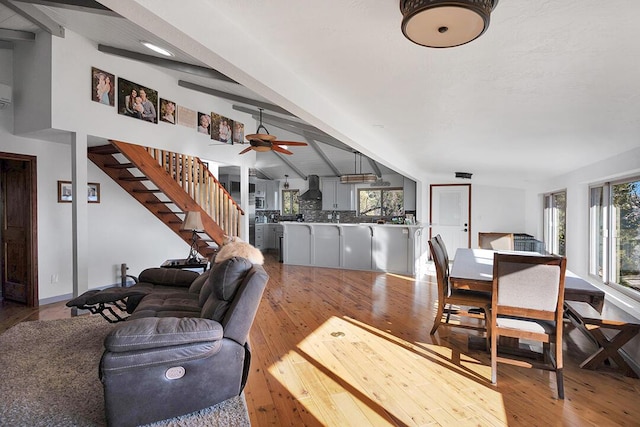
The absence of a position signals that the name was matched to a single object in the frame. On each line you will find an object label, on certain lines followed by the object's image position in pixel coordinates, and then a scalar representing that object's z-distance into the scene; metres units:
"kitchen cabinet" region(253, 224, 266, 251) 9.96
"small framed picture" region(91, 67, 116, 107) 4.40
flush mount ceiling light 1.11
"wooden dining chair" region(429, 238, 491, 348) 3.17
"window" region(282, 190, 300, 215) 10.99
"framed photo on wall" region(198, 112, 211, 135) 6.24
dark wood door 4.56
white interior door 8.26
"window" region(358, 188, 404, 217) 9.46
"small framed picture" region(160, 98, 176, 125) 5.49
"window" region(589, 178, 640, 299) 3.24
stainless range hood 10.16
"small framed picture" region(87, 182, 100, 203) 5.10
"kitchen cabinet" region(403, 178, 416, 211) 9.02
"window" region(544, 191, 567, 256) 5.49
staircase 4.89
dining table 2.57
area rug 2.08
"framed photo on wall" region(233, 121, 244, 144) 7.14
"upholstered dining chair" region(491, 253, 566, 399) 2.37
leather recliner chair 1.91
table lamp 4.70
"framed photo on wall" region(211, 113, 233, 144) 6.56
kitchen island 6.58
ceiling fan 4.85
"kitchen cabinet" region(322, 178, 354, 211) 9.89
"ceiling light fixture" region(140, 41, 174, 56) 4.15
